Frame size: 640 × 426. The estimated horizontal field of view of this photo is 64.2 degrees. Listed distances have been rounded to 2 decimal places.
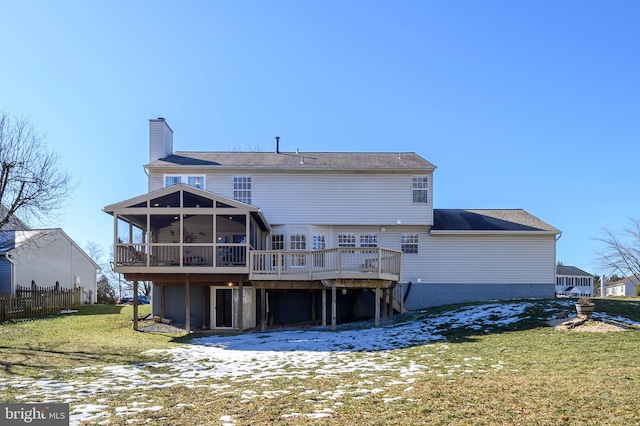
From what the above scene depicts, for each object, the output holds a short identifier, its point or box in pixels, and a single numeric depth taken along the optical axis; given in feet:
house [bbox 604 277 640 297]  191.82
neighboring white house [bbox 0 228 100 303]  84.69
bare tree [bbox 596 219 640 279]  136.98
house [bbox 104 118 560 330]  65.21
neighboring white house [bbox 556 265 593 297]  195.52
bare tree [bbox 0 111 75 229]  57.88
